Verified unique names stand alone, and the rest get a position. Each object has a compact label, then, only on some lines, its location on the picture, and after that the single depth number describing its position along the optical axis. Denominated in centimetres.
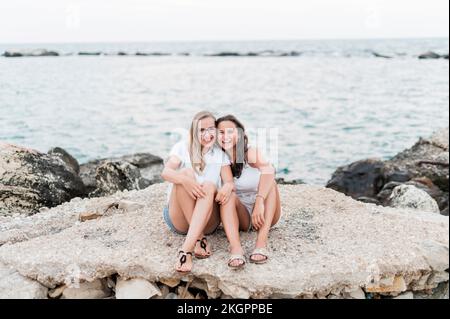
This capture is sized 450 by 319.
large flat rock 459
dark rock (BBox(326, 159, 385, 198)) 1066
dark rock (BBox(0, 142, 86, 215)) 768
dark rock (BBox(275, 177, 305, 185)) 1146
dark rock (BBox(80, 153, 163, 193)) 1177
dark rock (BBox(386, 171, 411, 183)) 1062
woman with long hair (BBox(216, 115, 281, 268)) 481
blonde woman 482
